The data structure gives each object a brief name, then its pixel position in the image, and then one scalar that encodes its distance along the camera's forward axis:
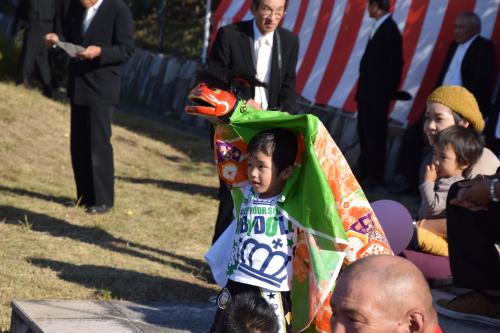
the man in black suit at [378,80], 15.11
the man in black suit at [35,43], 20.98
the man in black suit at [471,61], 13.68
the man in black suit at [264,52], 9.28
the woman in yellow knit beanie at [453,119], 8.33
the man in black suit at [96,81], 11.62
